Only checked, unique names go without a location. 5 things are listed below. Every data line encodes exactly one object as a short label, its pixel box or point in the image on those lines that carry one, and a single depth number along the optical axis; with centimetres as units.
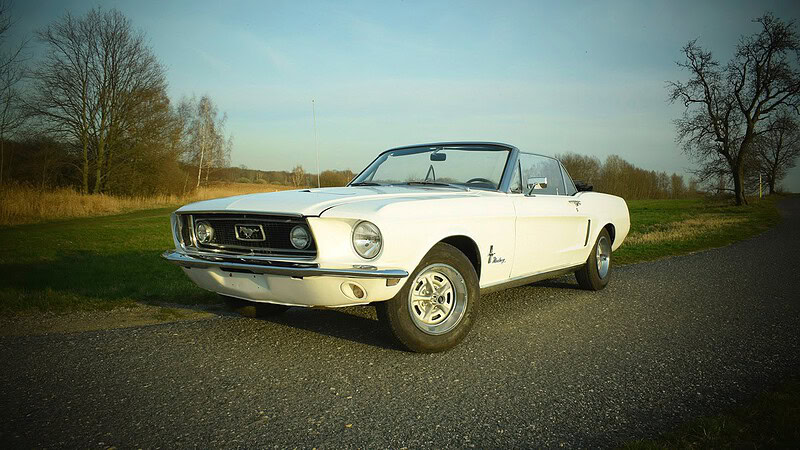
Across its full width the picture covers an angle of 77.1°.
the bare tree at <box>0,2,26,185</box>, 1390
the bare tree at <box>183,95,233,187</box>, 4409
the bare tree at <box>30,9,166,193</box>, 2433
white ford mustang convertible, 315
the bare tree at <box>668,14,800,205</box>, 2755
